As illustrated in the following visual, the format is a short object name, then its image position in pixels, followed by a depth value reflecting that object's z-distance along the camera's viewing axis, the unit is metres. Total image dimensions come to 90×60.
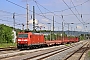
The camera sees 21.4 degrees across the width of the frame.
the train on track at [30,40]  40.91
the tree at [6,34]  99.75
